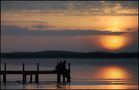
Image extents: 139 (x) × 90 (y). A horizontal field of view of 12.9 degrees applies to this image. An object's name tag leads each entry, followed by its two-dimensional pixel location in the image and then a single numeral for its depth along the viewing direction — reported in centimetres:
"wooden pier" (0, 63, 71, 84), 5739
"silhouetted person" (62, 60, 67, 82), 5861
